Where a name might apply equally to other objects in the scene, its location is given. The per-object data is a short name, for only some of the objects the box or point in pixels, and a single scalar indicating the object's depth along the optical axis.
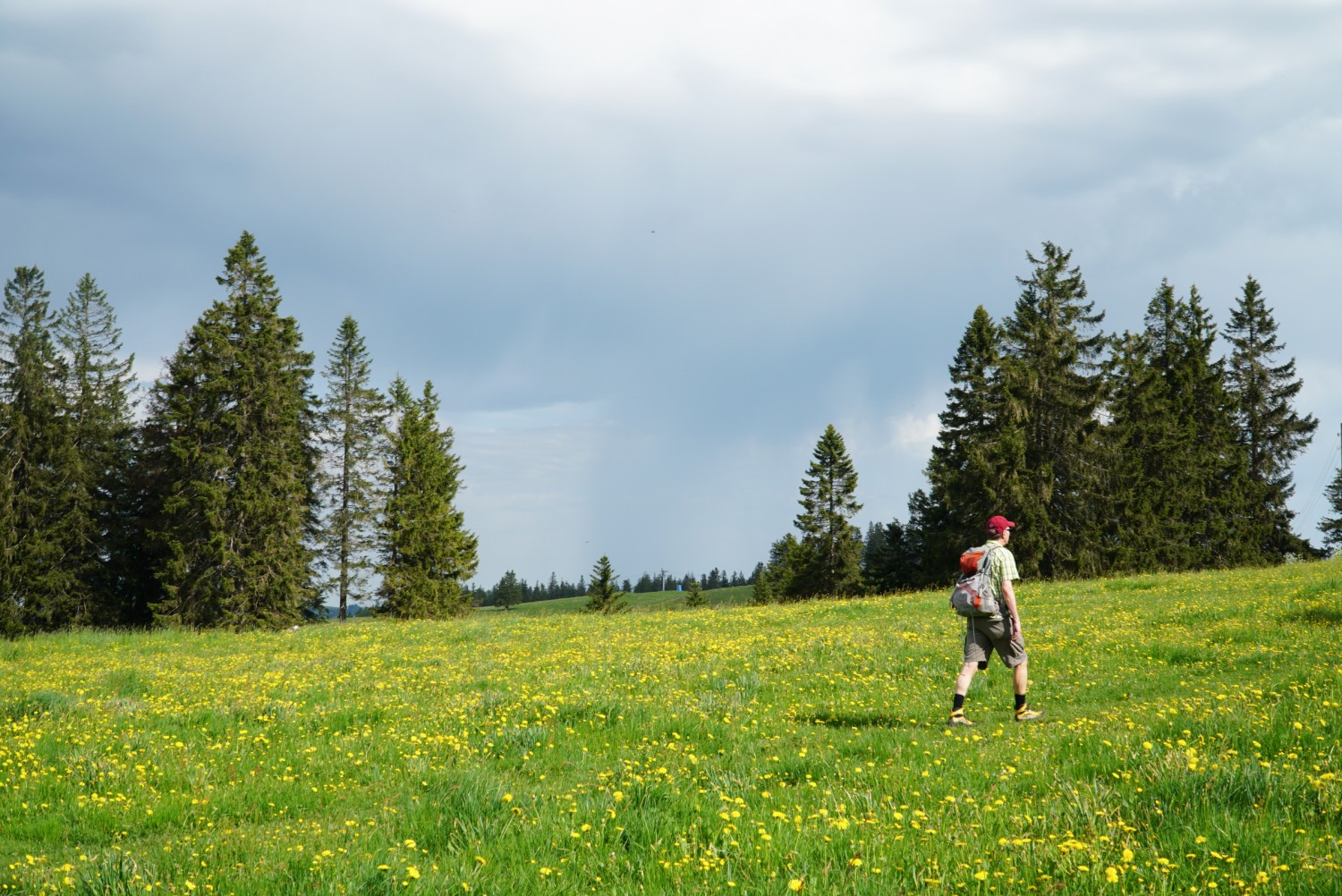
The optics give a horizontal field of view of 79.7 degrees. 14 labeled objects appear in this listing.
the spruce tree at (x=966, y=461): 44.22
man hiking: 9.38
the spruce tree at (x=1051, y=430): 42.88
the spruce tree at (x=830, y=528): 58.62
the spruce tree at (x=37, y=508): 36.69
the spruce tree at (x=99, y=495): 39.06
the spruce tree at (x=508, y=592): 161.12
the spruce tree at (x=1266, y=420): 51.47
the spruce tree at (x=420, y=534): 47.78
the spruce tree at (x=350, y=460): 48.00
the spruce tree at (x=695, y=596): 74.02
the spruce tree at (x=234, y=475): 36.00
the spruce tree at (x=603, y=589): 74.31
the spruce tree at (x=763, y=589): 78.06
